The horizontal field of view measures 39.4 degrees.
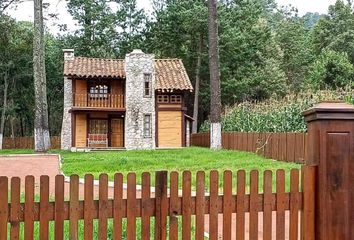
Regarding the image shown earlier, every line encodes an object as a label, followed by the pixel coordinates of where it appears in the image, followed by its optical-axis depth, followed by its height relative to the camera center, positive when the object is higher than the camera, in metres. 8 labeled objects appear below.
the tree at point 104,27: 41.88 +8.62
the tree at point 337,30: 40.38 +8.33
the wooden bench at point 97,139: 31.45 -0.74
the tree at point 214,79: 23.05 +2.28
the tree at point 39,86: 23.81 +2.03
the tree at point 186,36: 37.62 +7.33
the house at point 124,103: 30.23 +1.56
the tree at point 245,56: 37.81 +5.76
